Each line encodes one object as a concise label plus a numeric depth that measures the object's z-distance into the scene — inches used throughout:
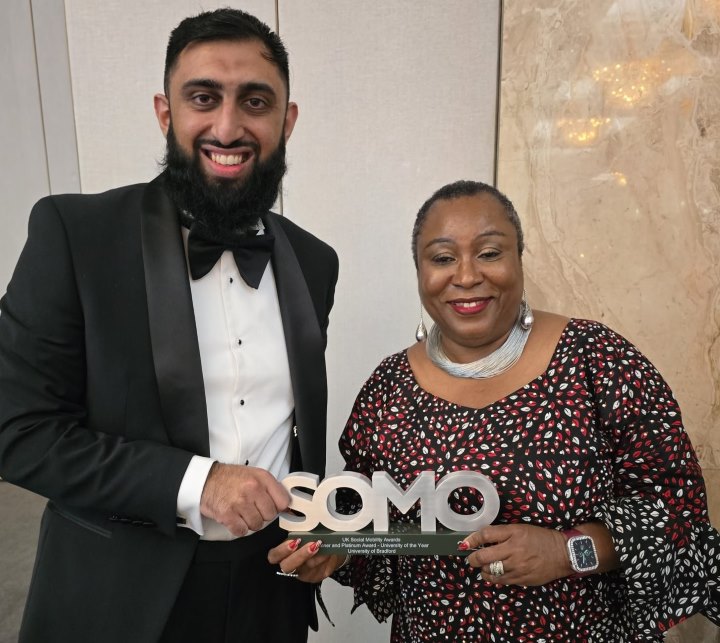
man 52.7
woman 55.7
